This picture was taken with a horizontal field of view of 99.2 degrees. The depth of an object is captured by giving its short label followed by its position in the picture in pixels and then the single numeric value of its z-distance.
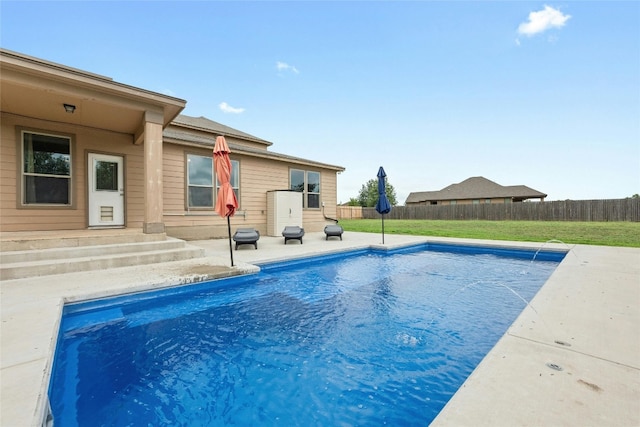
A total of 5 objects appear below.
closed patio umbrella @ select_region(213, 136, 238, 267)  5.56
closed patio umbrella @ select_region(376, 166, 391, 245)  9.13
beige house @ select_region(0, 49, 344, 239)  5.41
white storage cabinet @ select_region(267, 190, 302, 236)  10.73
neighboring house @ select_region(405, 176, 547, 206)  32.91
